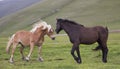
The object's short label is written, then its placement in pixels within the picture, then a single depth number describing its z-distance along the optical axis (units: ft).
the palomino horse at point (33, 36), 60.44
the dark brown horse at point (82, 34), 56.44
